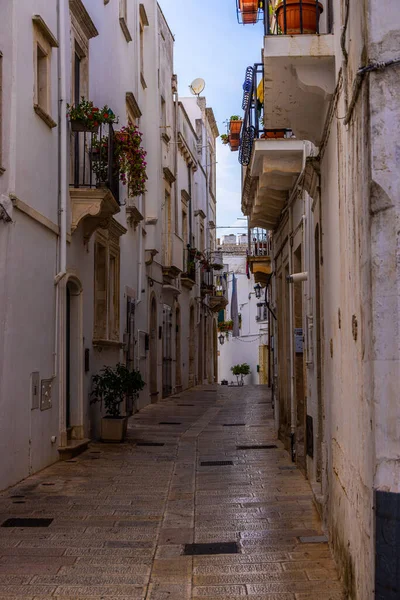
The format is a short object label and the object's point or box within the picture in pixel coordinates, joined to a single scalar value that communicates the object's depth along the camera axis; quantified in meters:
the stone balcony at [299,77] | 6.03
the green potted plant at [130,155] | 13.03
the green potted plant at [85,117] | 11.89
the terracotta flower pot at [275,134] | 10.29
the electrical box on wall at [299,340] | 10.50
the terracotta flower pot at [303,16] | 6.85
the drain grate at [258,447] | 12.48
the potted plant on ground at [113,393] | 13.37
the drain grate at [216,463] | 10.91
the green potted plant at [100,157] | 12.38
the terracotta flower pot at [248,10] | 13.05
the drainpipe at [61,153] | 11.27
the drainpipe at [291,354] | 10.98
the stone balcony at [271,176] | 9.57
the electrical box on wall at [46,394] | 10.53
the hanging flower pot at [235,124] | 20.54
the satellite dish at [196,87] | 36.06
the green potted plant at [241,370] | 46.97
